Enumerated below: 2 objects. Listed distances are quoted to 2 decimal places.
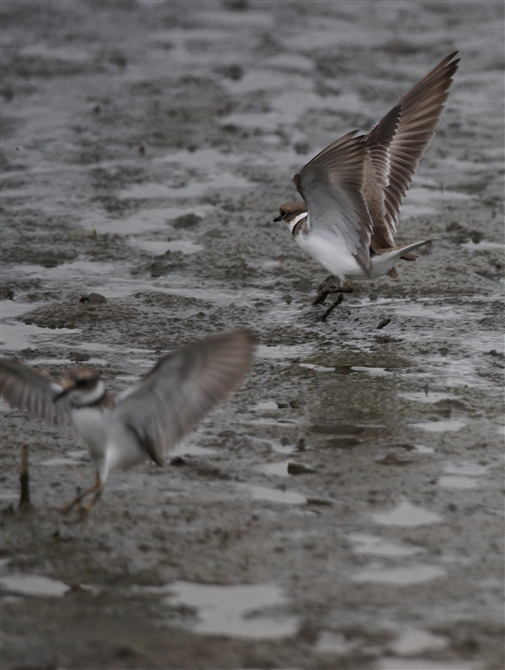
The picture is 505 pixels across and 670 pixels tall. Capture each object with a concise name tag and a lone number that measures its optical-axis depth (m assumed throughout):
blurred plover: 9.10
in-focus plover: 13.51
